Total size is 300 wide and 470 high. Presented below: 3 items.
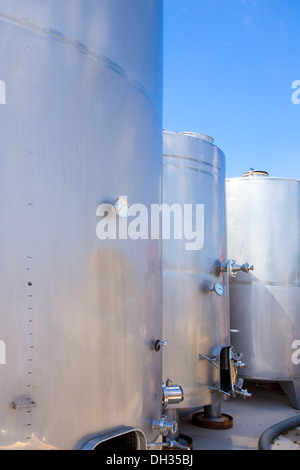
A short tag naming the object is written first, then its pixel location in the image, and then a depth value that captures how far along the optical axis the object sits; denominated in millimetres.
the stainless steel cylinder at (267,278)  8711
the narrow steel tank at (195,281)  6129
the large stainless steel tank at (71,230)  2361
